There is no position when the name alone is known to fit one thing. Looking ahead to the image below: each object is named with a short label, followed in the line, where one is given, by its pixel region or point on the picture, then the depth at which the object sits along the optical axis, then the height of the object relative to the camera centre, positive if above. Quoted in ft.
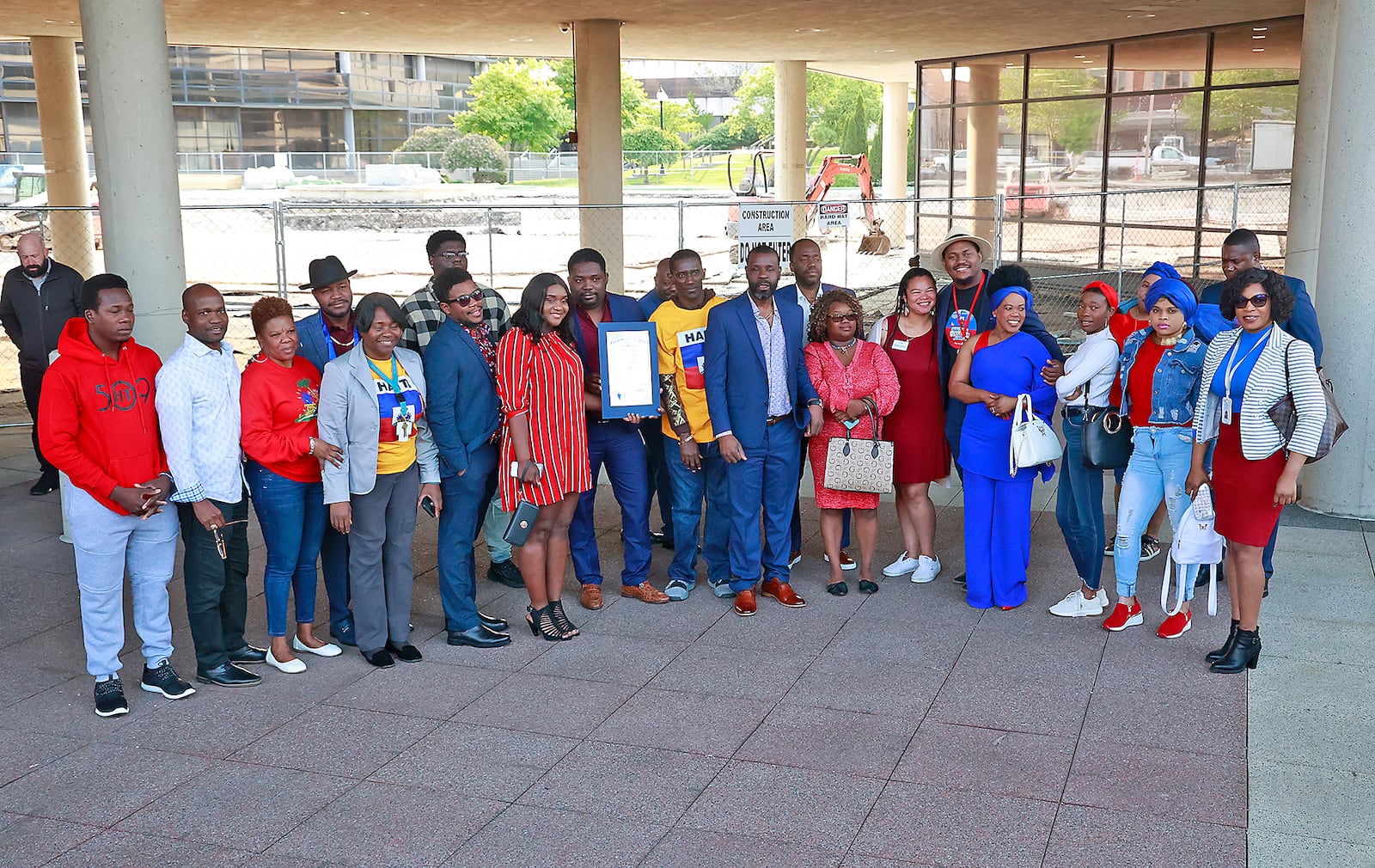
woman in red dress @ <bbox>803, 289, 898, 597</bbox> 22.48 -2.74
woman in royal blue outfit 21.61 -4.12
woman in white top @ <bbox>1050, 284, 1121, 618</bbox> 21.13 -4.38
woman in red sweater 18.60 -3.32
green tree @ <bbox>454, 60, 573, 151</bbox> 203.51 +18.33
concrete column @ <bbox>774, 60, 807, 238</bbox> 88.33 +6.21
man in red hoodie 17.34 -3.29
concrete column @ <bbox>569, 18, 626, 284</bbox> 57.21 +3.96
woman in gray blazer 18.74 -3.67
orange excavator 100.78 +2.67
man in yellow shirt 22.54 -3.82
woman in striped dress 20.08 -3.28
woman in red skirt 17.93 -3.07
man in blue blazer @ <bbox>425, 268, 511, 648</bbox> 19.65 -3.29
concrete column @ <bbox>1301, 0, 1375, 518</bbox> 26.18 -0.93
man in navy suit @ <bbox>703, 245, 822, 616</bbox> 21.79 -3.37
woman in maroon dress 22.99 -3.58
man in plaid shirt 21.57 -1.59
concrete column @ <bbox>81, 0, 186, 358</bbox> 23.72 +1.39
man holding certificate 21.99 -4.15
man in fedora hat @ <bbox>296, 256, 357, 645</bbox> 20.56 -1.87
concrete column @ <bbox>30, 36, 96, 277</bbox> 66.49 +5.11
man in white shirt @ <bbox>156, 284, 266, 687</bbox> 17.95 -3.42
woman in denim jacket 19.76 -3.26
